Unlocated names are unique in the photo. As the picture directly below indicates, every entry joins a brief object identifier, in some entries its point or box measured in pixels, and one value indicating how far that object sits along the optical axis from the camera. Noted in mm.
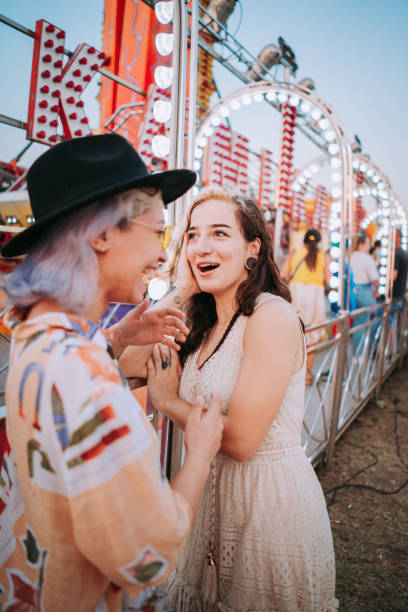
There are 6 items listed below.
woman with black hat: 714
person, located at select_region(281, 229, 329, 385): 6344
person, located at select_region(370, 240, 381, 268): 9047
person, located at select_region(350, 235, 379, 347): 6922
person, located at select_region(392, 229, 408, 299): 7695
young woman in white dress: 1303
